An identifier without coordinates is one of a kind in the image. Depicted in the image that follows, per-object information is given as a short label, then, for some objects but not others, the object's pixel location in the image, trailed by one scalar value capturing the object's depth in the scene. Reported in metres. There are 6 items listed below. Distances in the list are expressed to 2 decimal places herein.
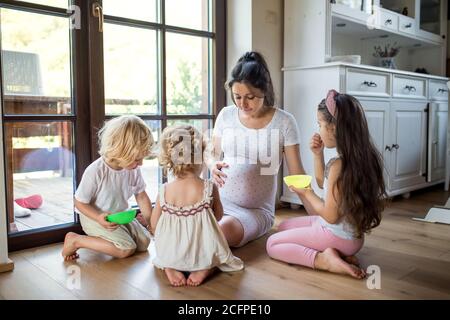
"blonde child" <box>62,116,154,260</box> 1.55
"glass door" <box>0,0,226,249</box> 1.68
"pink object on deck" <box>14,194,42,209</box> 1.76
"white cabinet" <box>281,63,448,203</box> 2.25
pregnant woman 1.72
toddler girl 1.36
